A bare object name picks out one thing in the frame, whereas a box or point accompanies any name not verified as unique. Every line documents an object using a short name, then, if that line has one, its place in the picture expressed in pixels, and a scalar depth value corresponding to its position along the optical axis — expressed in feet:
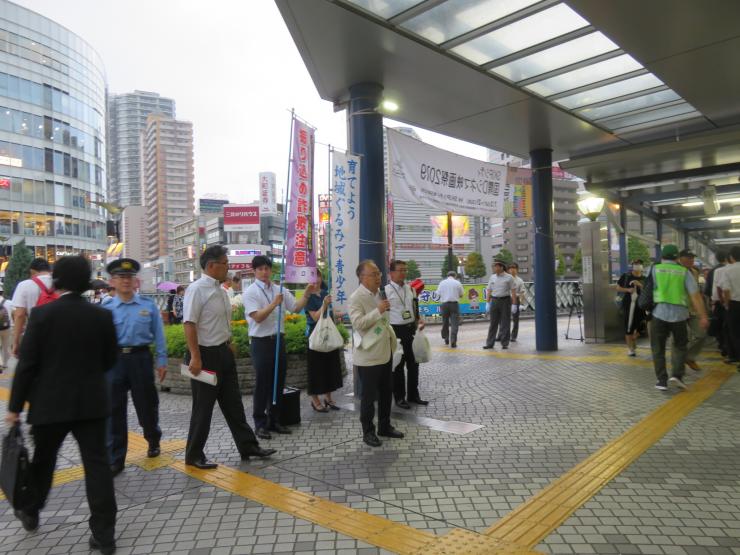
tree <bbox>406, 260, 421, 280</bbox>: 239.71
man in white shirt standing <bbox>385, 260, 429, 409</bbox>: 20.06
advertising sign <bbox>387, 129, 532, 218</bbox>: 22.54
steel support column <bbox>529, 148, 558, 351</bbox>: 33.58
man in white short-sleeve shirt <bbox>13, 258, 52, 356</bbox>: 23.47
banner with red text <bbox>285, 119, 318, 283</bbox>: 18.17
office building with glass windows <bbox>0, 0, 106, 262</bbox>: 161.89
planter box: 23.25
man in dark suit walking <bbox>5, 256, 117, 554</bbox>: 9.38
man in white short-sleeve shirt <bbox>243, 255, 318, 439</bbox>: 16.51
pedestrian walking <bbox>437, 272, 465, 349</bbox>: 38.81
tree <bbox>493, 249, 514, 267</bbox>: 236.34
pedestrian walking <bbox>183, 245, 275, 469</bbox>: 13.46
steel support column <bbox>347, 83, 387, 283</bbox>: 21.15
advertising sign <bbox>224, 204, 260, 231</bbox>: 257.34
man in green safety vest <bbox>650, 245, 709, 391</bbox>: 21.39
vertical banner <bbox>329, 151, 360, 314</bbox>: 19.49
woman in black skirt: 19.57
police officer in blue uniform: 13.97
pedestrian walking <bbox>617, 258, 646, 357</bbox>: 31.01
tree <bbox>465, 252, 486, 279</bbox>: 240.12
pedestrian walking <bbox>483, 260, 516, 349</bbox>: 35.86
